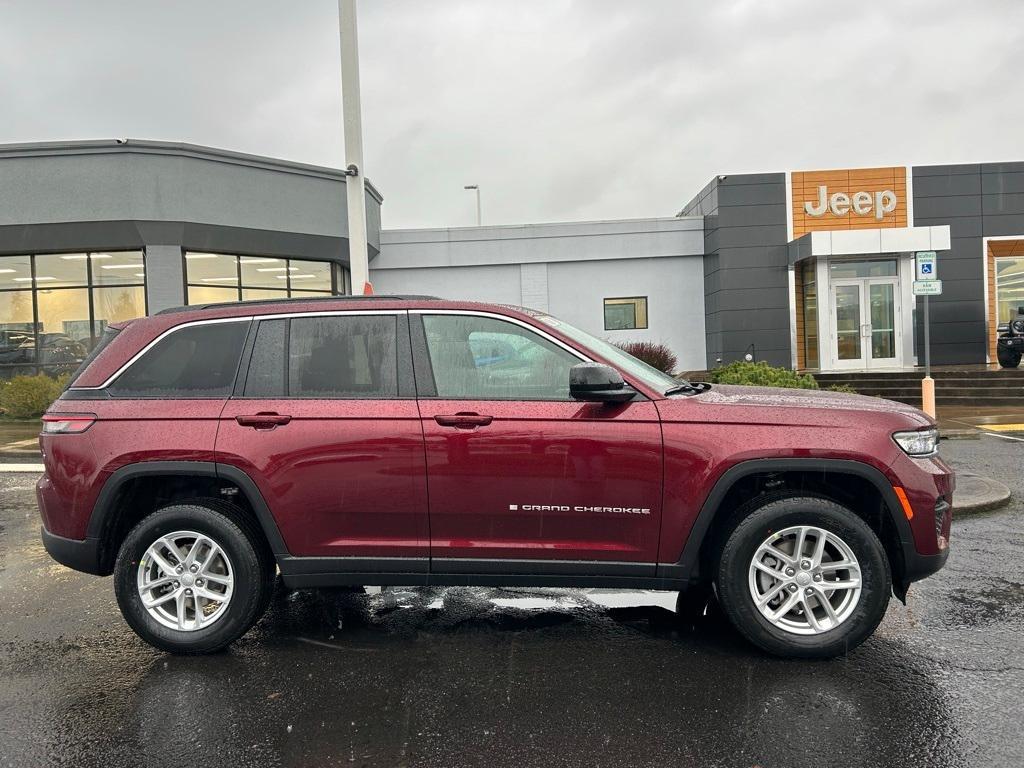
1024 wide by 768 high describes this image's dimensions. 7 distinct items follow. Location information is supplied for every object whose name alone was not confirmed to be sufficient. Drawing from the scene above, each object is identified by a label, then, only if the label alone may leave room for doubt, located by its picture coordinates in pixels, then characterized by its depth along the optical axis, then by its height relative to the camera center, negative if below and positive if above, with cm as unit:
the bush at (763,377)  1035 -35
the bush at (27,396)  1677 -45
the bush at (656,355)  1809 -1
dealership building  1842 +292
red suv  376 -57
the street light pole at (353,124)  1012 +320
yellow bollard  1239 -77
